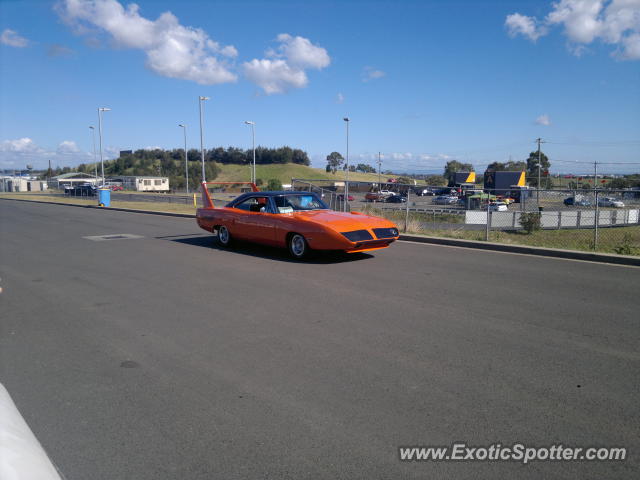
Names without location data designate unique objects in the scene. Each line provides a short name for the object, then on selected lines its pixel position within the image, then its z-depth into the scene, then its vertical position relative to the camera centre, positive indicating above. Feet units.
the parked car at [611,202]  55.38 -2.42
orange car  32.48 -2.98
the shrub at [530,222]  68.95 -5.42
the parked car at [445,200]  99.56 -4.11
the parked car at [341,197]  62.36 -2.08
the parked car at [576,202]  59.88 -2.44
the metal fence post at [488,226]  42.42 -3.68
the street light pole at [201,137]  114.79 +8.98
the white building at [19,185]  275.59 -4.13
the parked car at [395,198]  86.56 -3.40
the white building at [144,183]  271.43 -2.68
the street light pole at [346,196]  57.41 -1.83
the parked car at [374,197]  79.73 -2.72
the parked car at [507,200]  89.05 -4.03
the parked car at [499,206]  93.71 -4.60
